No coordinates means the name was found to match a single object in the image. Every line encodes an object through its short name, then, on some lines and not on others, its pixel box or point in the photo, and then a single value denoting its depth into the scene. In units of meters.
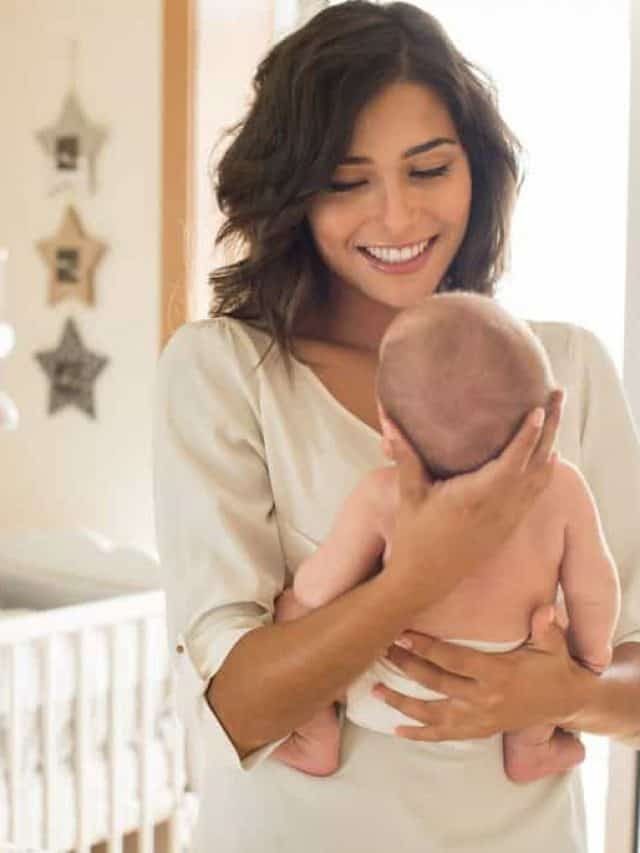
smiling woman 1.08
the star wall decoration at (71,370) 3.57
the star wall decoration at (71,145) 3.55
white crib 2.62
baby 1.09
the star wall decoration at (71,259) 3.56
